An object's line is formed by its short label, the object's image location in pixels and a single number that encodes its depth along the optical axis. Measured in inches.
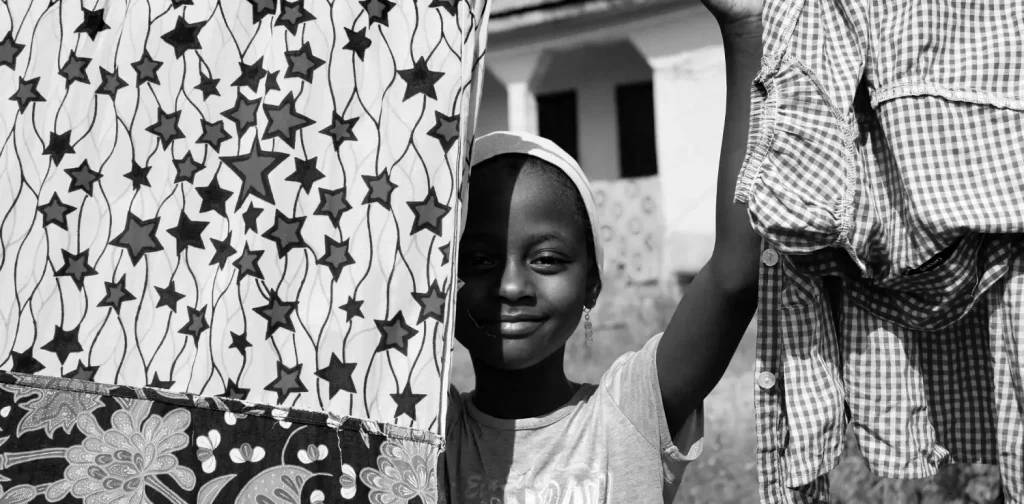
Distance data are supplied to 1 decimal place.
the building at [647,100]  343.6
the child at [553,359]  69.8
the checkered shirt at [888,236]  57.5
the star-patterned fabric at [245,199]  63.8
